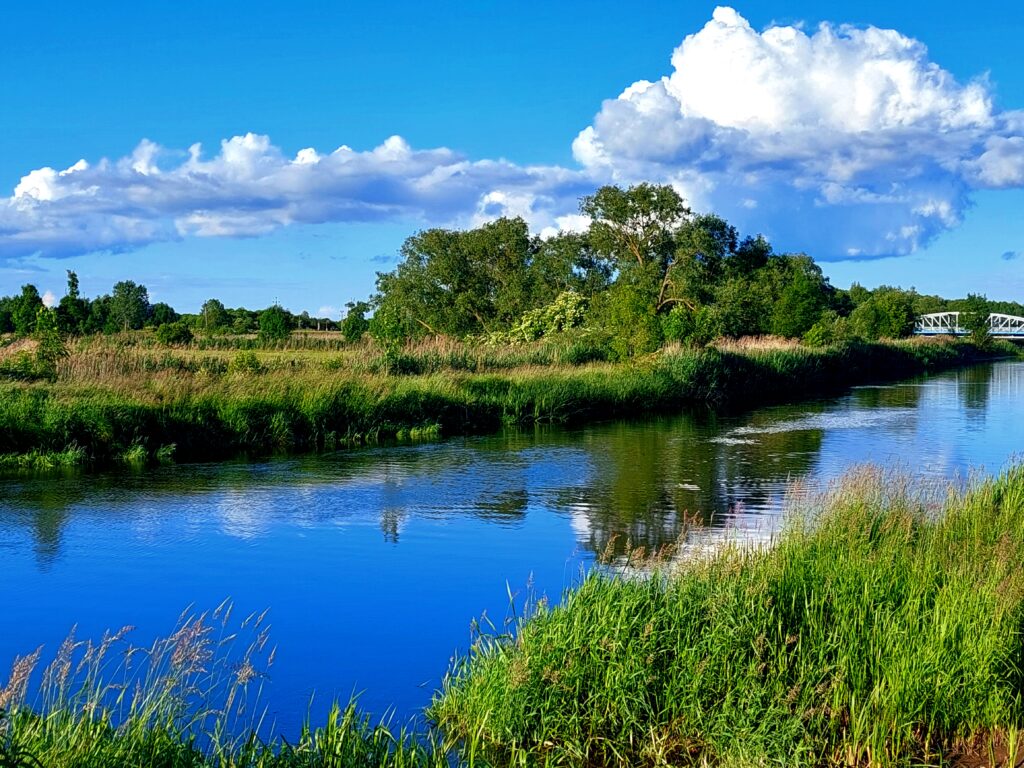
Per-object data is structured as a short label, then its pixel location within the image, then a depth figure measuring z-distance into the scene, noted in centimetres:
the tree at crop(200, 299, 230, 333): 6388
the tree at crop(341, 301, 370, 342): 4559
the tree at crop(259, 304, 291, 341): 4411
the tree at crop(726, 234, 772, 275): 6050
